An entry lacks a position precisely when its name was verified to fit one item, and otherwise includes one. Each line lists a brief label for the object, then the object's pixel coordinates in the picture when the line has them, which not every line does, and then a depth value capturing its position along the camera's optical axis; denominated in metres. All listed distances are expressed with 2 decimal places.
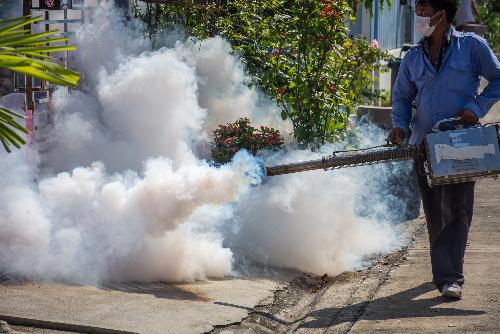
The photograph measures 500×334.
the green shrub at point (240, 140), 17.90
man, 12.62
